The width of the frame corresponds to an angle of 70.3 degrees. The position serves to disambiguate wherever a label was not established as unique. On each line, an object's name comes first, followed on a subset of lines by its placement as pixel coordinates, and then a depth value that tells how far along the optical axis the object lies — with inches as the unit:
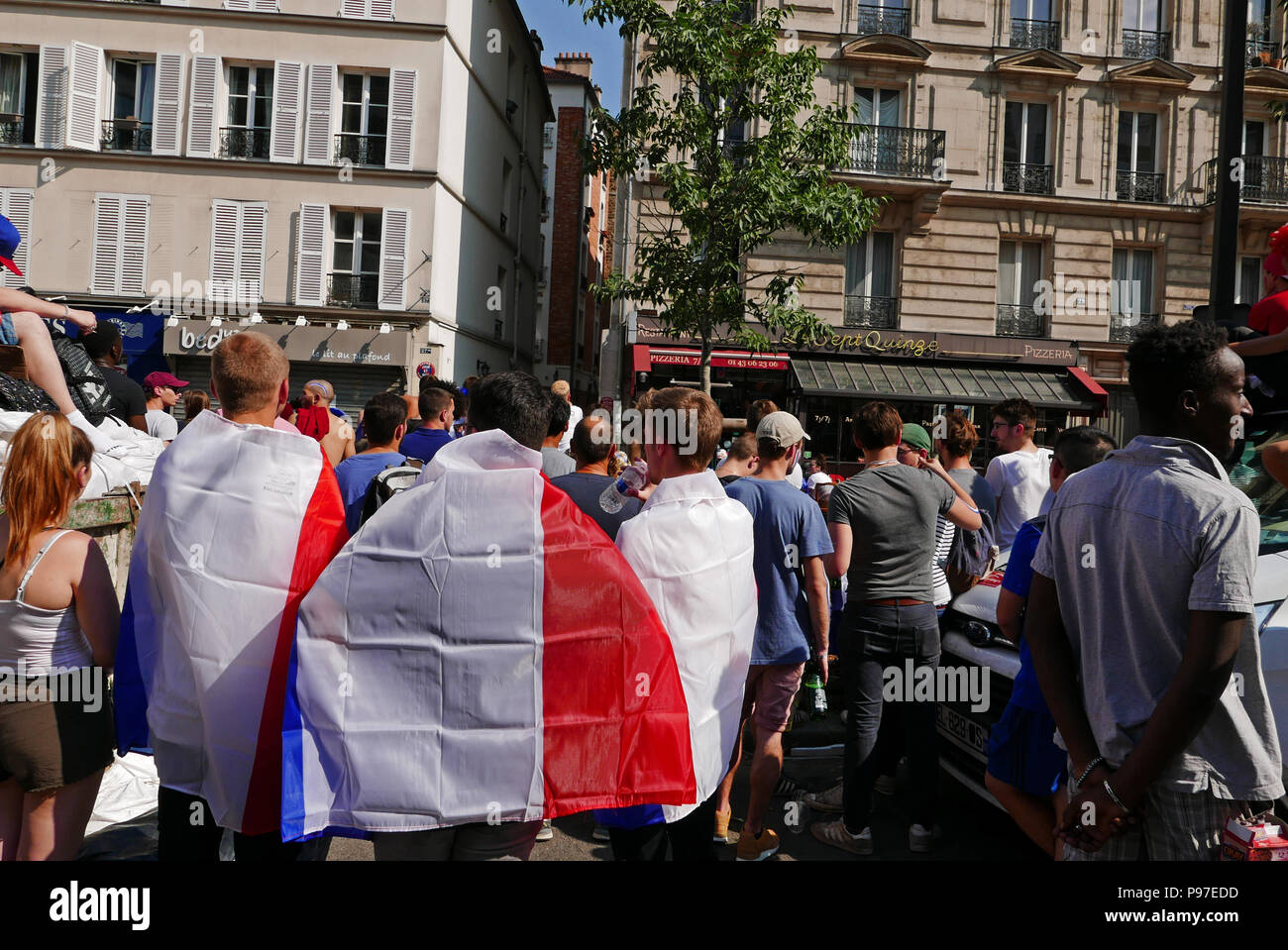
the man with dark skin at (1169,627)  83.0
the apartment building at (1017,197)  844.6
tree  540.1
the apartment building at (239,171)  790.5
